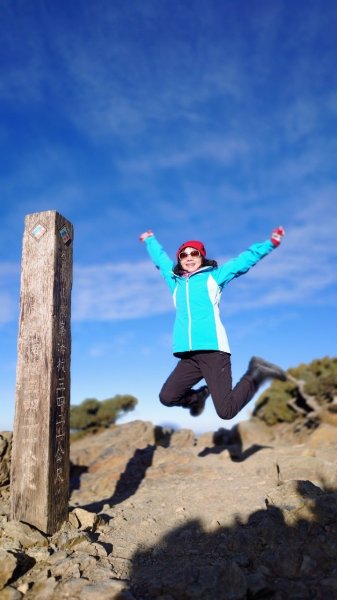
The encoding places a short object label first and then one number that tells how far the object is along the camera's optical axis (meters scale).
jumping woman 5.59
